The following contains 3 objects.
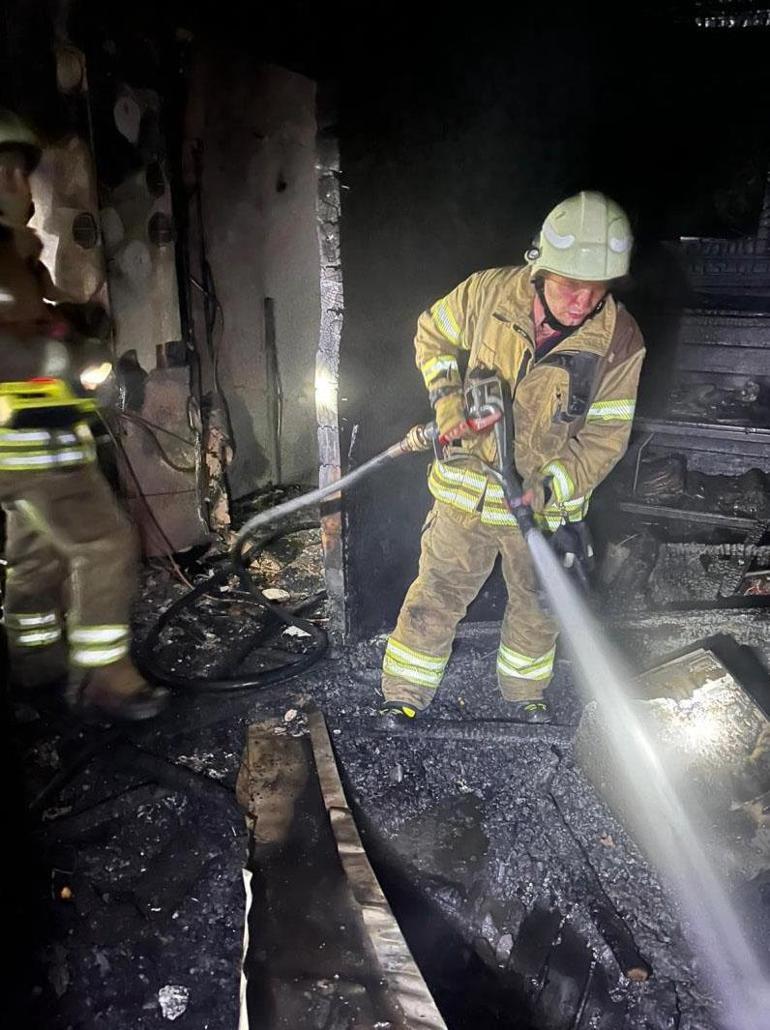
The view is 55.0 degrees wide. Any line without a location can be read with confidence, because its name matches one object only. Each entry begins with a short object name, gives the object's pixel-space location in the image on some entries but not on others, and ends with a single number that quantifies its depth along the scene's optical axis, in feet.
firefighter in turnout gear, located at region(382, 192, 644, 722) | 10.07
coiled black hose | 13.47
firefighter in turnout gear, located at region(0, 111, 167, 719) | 11.50
